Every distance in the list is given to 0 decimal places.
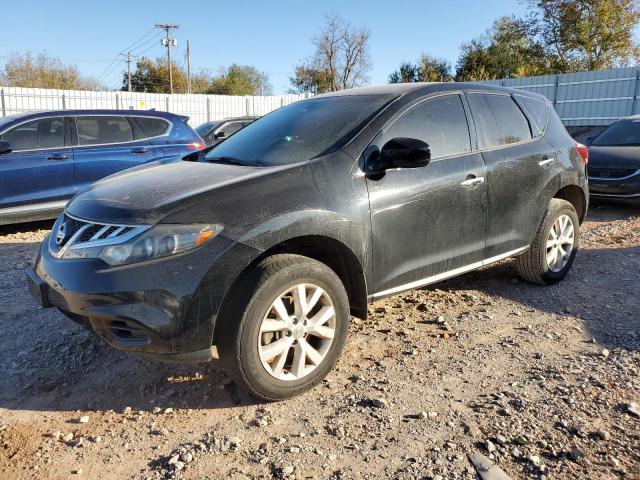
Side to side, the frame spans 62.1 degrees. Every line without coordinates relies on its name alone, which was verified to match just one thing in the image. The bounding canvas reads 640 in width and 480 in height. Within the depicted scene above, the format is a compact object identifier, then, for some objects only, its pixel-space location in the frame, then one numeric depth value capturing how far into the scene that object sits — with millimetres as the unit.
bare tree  46812
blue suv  6480
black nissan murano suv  2586
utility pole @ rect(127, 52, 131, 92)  54262
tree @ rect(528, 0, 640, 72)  29719
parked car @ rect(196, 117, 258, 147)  11805
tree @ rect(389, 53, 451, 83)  41469
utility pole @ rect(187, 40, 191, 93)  52294
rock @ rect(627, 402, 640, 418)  2705
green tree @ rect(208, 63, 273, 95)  53969
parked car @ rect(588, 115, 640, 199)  7980
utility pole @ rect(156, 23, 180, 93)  53509
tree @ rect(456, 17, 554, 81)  33562
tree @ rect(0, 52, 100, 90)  41406
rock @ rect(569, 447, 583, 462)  2363
